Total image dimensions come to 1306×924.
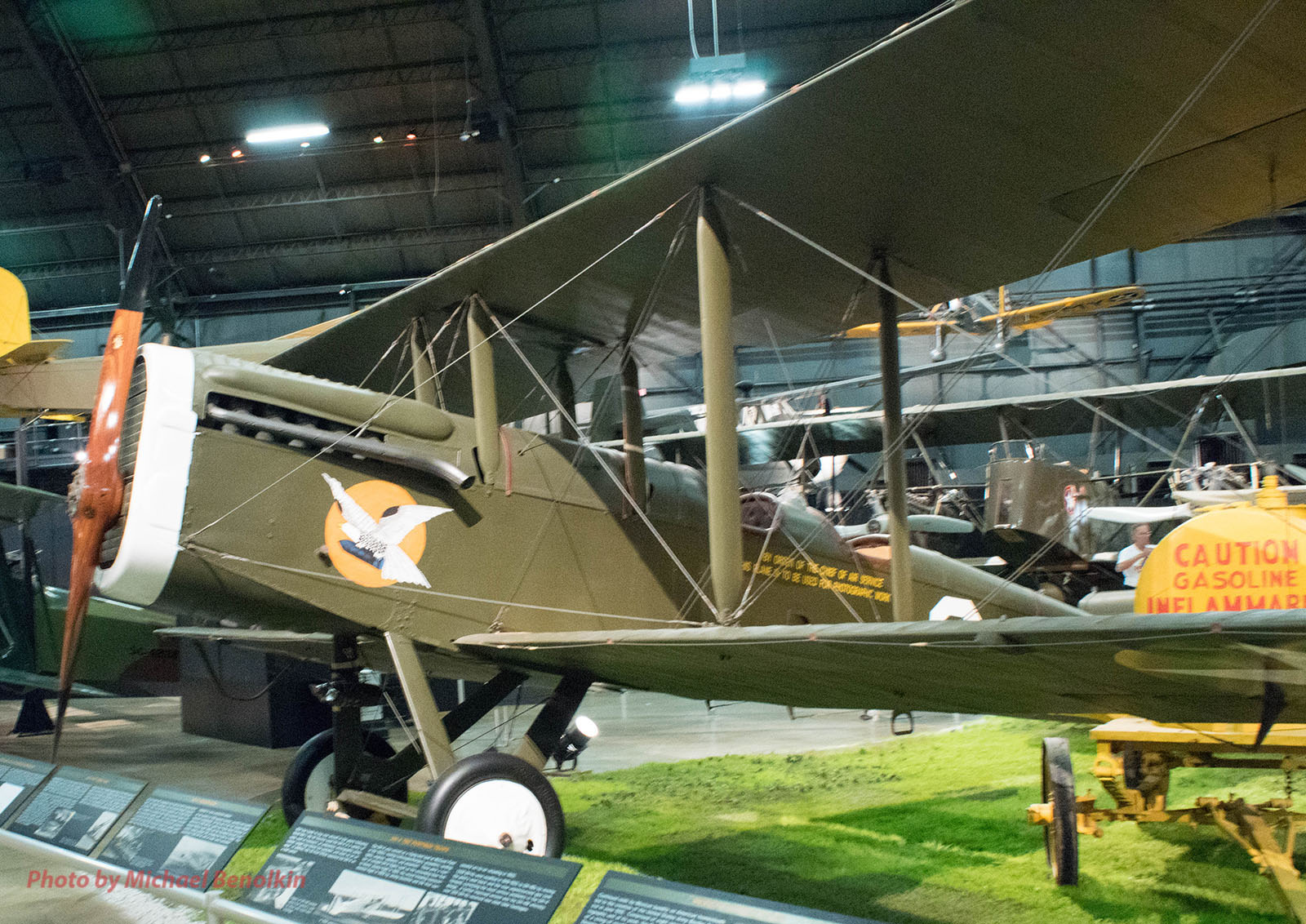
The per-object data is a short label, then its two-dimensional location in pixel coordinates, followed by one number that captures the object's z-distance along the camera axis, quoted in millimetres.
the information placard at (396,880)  2127
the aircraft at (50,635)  9688
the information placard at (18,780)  3633
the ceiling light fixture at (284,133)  16000
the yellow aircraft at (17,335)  10148
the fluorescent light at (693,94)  13734
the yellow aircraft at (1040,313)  15602
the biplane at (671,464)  3117
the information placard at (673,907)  1805
